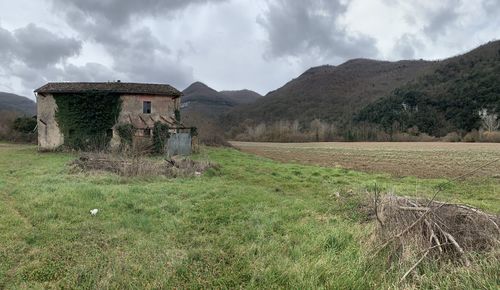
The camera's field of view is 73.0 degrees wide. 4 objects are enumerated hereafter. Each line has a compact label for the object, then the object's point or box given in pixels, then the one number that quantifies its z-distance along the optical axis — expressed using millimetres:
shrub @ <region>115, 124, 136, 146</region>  28859
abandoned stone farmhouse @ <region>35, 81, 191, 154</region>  30375
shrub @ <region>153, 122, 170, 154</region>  28719
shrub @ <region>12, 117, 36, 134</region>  51125
